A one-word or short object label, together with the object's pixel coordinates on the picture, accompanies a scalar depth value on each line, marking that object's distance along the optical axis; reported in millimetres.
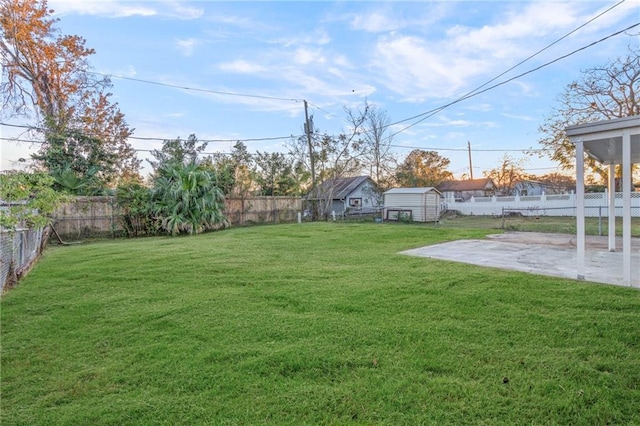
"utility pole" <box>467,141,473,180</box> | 32188
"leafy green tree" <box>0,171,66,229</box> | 3453
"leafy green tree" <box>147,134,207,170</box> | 18125
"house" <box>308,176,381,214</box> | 25622
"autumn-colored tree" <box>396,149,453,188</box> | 25062
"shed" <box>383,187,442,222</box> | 17812
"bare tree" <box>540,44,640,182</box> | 15703
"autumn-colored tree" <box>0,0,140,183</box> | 15000
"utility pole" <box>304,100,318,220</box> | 18062
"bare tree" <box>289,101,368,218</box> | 18922
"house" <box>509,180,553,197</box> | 28500
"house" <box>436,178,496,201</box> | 33125
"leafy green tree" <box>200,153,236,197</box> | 15398
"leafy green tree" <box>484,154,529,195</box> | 28078
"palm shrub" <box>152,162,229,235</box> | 12805
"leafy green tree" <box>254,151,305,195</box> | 19422
